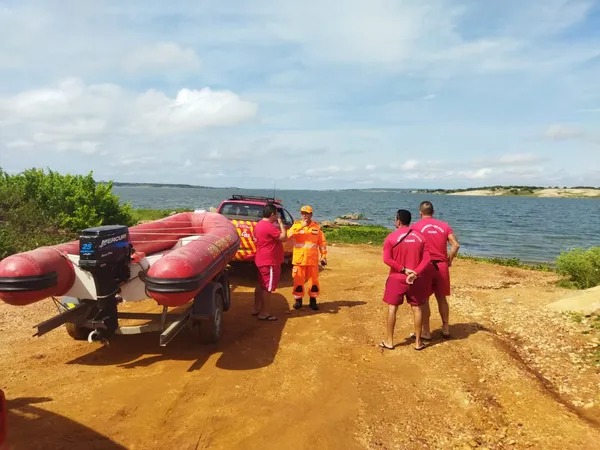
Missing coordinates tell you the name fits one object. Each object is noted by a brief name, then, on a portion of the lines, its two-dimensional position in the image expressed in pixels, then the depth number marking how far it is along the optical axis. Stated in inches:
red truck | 366.6
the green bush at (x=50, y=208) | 473.1
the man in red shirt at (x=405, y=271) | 226.7
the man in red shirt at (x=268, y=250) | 275.7
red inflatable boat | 183.3
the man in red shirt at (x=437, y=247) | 243.1
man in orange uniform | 300.3
